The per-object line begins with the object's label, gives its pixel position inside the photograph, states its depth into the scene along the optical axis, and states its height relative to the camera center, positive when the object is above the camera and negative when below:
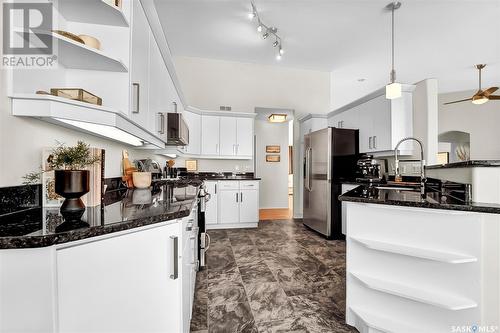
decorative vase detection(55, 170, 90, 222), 0.94 -0.09
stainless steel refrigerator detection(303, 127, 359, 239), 3.87 -0.09
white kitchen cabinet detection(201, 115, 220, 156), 4.62 +0.63
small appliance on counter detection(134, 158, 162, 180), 2.70 +0.00
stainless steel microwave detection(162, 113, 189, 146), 2.61 +0.45
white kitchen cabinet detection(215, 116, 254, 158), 4.71 +0.62
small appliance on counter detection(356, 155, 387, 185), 3.47 -0.05
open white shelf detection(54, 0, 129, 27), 1.28 +0.89
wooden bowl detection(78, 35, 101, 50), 1.28 +0.70
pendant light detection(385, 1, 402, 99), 2.64 +0.88
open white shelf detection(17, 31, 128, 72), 1.15 +0.61
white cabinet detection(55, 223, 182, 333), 0.79 -0.45
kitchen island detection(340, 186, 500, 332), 1.28 -0.59
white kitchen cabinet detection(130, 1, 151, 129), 1.52 +0.71
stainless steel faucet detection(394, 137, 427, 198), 1.91 -0.08
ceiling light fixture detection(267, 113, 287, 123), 5.21 +1.13
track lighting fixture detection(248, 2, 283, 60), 3.20 +2.13
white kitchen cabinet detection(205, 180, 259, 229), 4.28 -0.70
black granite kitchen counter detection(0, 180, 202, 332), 0.72 -0.37
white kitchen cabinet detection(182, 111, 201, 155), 4.55 +0.65
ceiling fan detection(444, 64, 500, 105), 4.24 +1.30
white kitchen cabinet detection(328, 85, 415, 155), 3.62 +0.75
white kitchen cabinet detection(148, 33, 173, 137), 1.99 +0.76
